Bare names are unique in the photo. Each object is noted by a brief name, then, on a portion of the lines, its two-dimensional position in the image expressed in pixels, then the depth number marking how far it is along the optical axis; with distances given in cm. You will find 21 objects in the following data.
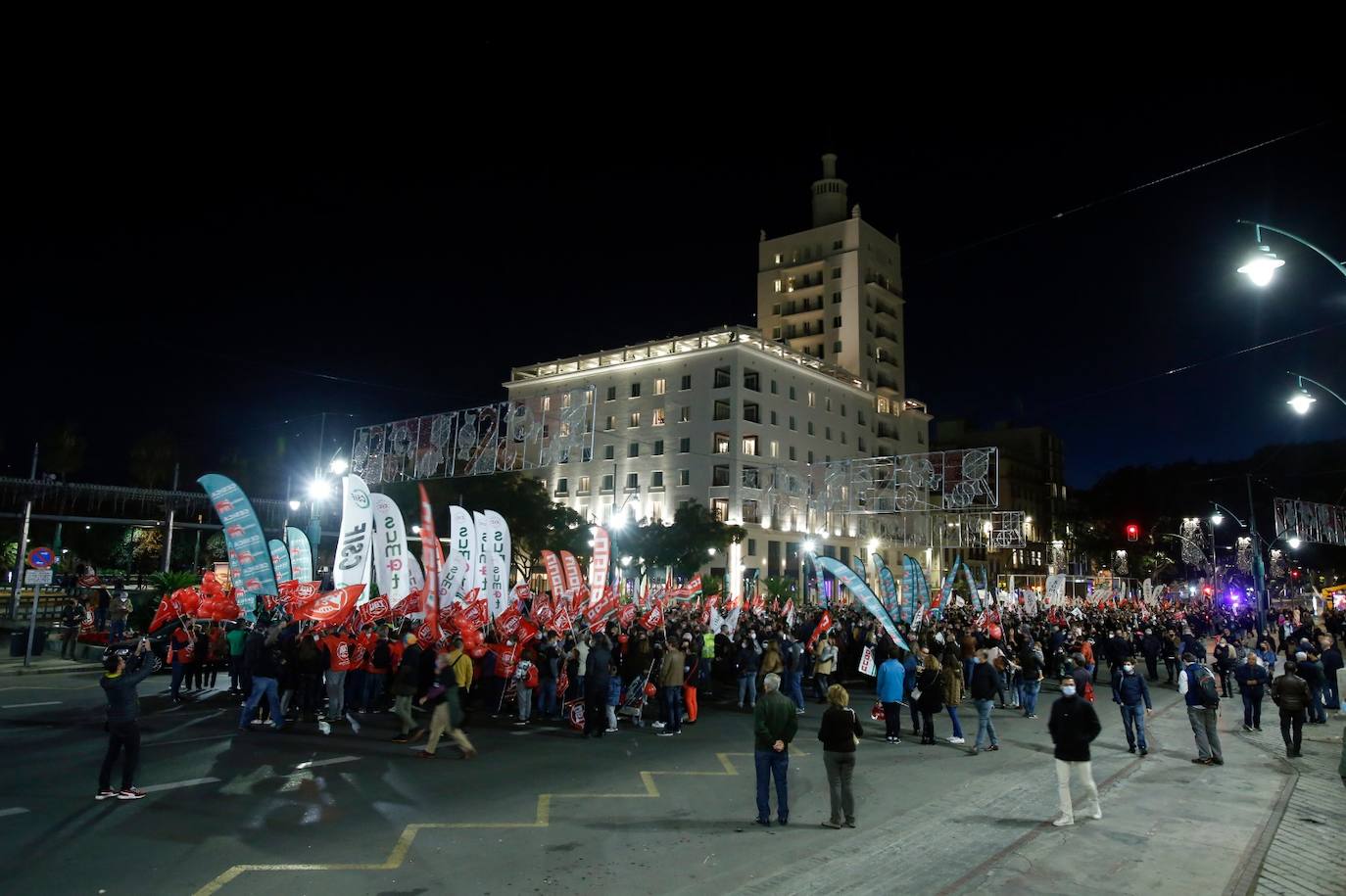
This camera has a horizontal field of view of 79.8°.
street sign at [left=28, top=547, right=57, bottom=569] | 2236
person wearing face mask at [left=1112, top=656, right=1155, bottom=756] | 1304
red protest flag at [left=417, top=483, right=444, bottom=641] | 1162
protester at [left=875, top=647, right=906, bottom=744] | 1355
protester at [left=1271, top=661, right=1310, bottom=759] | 1291
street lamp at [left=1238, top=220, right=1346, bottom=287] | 1149
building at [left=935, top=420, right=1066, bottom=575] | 10819
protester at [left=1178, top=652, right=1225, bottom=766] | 1214
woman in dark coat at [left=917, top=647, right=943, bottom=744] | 1382
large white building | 6388
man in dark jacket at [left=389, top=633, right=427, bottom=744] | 1276
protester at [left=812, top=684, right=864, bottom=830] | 866
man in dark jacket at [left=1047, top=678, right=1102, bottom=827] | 906
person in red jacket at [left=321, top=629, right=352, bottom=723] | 1395
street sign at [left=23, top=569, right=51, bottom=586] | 2036
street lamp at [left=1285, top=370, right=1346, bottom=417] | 1733
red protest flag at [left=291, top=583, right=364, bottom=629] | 1448
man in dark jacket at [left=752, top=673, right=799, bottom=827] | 869
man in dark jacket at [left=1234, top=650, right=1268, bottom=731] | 1504
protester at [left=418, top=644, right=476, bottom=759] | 1134
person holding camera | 895
